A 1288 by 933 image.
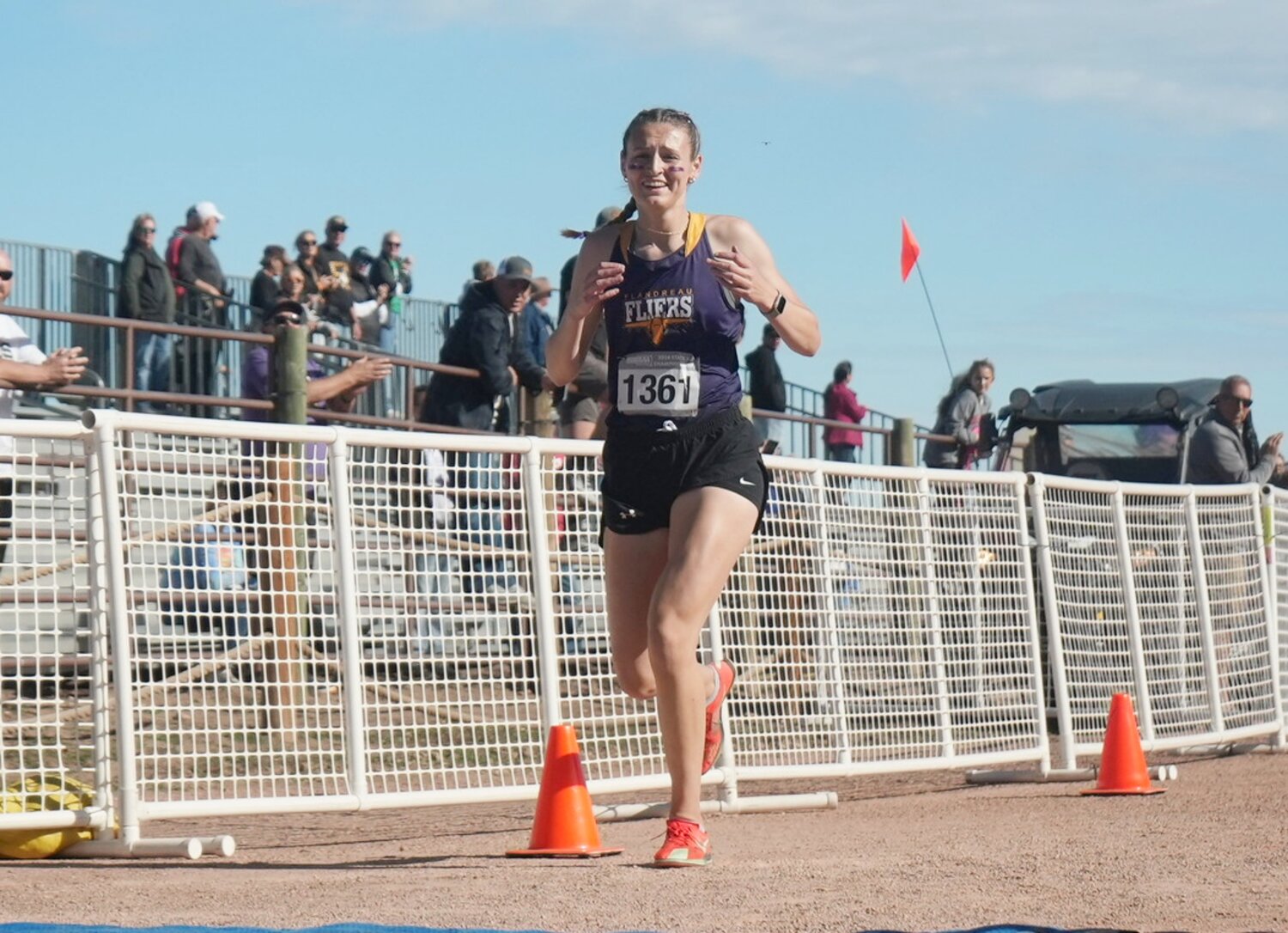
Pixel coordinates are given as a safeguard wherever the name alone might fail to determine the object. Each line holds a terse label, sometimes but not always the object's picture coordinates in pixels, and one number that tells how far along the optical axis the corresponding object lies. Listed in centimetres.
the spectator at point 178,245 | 1653
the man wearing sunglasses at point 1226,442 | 1486
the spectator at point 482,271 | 1672
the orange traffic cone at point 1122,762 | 933
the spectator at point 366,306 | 1809
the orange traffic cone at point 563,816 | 667
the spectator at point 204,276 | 1648
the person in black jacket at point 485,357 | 1280
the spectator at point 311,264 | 1738
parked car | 1781
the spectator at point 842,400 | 1970
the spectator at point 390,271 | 1892
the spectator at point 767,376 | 1798
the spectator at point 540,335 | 1295
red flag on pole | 1916
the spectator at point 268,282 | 1623
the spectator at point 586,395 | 1231
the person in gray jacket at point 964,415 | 1856
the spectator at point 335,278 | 1781
